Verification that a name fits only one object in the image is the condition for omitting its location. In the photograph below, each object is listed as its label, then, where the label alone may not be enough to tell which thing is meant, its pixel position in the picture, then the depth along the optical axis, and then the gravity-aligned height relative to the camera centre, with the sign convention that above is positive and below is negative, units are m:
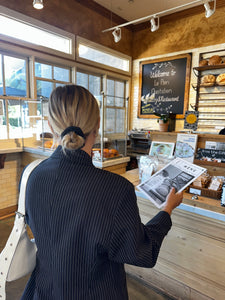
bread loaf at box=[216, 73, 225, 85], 4.39 +0.93
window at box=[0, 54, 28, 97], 3.47 +0.74
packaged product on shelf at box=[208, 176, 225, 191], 1.48 -0.43
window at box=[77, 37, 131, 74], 4.76 +1.63
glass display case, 2.48 -0.19
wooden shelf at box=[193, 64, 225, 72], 4.45 +1.21
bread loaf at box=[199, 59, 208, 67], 4.62 +1.33
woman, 0.66 -0.30
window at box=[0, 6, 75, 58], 3.42 +1.59
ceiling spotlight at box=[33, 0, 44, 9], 3.00 +1.67
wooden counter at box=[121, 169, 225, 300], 1.43 -0.95
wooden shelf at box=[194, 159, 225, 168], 1.66 -0.33
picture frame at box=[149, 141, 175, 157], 1.92 -0.25
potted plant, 2.05 +0.00
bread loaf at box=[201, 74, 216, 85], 4.53 +0.94
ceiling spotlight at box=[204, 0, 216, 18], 3.17 +1.69
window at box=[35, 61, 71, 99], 4.00 +0.88
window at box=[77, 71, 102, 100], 4.89 +0.96
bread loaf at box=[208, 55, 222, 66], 4.43 +1.32
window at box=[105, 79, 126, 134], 3.18 +0.59
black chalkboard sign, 5.18 +0.95
